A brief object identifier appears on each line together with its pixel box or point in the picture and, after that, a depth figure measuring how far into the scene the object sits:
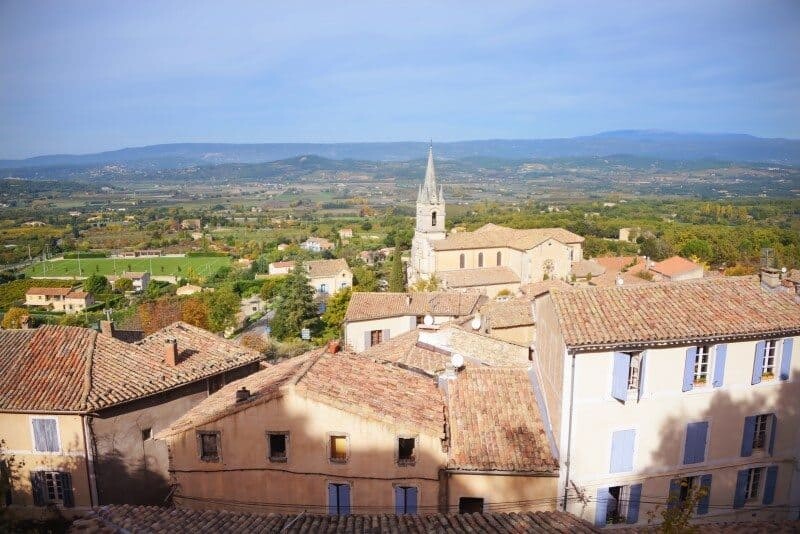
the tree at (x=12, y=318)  53.44
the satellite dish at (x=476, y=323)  22.91
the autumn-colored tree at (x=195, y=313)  46.47
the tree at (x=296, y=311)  44.16
